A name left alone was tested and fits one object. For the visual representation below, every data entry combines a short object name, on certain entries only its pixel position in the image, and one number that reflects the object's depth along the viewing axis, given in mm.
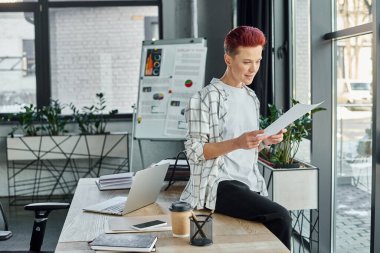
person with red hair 2365
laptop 2428
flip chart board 5543
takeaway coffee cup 2092
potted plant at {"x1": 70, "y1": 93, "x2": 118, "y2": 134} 6250
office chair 2666
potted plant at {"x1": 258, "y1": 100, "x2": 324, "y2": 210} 3236
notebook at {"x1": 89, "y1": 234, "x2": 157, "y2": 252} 1913
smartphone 2187
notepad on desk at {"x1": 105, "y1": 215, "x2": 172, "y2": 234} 2172
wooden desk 1957
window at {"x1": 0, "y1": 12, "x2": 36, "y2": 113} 6527
